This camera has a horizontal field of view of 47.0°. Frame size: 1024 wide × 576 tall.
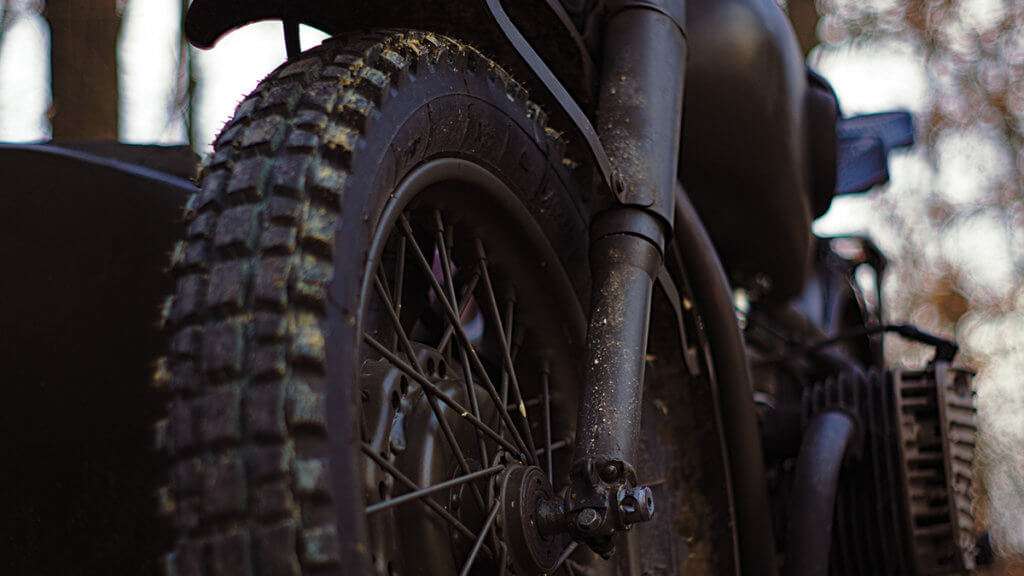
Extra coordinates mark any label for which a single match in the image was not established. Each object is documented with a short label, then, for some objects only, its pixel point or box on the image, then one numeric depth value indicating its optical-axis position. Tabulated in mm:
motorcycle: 1029
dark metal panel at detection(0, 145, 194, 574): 1380
